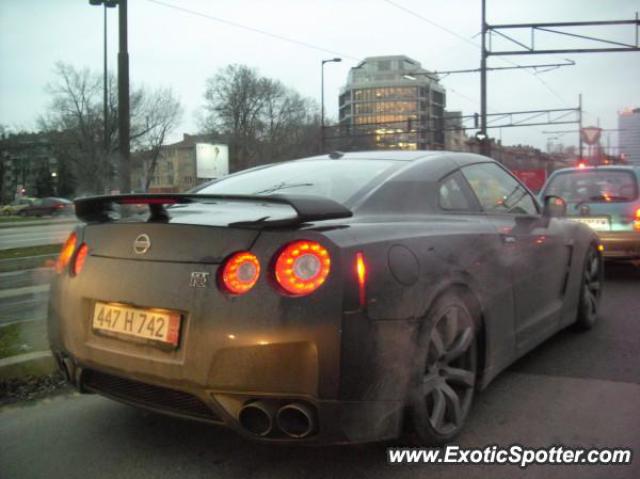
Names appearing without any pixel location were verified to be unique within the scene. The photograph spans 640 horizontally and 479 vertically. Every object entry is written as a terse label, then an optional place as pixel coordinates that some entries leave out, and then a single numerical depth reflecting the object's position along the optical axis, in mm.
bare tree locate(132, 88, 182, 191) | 59156
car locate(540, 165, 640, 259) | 7477
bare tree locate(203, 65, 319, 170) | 74750
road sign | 20359
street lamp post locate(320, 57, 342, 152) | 36841
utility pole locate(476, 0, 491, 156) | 18656
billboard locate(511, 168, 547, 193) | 29167
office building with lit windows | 122312
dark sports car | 2215
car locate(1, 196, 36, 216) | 50572
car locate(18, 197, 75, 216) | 45594
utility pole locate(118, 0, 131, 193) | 10266
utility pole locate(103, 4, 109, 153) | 30919
